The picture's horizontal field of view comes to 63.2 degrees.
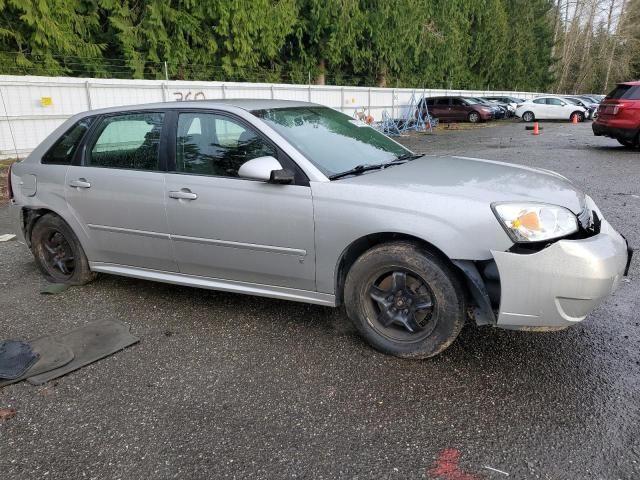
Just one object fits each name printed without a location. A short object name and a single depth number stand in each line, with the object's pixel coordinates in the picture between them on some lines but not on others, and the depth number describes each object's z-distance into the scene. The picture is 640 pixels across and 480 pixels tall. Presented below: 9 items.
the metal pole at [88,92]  13.68
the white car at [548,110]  28.97
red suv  12.55
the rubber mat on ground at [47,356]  3.16
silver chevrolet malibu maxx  2.83
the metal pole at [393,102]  26.98
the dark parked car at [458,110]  28.56
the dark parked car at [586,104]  29.19
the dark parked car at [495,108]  29.57
